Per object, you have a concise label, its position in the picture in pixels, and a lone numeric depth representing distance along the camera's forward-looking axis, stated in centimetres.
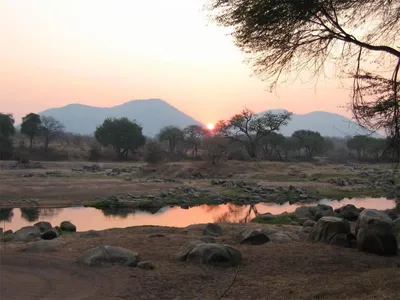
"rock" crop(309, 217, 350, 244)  1168
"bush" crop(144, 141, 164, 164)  5762
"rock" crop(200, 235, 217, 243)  1191
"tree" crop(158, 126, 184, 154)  8788
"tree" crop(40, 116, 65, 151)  8191
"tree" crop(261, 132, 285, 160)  8542
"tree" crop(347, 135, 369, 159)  9256
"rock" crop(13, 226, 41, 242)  1375
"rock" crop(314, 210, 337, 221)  1791
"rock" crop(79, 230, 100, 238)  1401
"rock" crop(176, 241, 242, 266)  947
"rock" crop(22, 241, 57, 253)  1093
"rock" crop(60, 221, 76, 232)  1844
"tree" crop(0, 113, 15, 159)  6688
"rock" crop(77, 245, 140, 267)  930
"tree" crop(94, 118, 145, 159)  7856
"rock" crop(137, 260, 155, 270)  918
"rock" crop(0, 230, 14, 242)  1399
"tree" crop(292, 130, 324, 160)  8988
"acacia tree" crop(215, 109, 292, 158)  7219
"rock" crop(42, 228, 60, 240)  1416
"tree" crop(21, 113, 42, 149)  7912
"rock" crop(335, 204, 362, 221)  1806
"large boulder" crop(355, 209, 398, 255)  1055
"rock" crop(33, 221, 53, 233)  1630
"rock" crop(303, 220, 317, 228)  1555
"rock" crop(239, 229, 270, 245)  1198
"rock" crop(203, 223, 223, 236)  1426
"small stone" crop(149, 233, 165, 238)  1323
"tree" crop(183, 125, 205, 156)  8710
